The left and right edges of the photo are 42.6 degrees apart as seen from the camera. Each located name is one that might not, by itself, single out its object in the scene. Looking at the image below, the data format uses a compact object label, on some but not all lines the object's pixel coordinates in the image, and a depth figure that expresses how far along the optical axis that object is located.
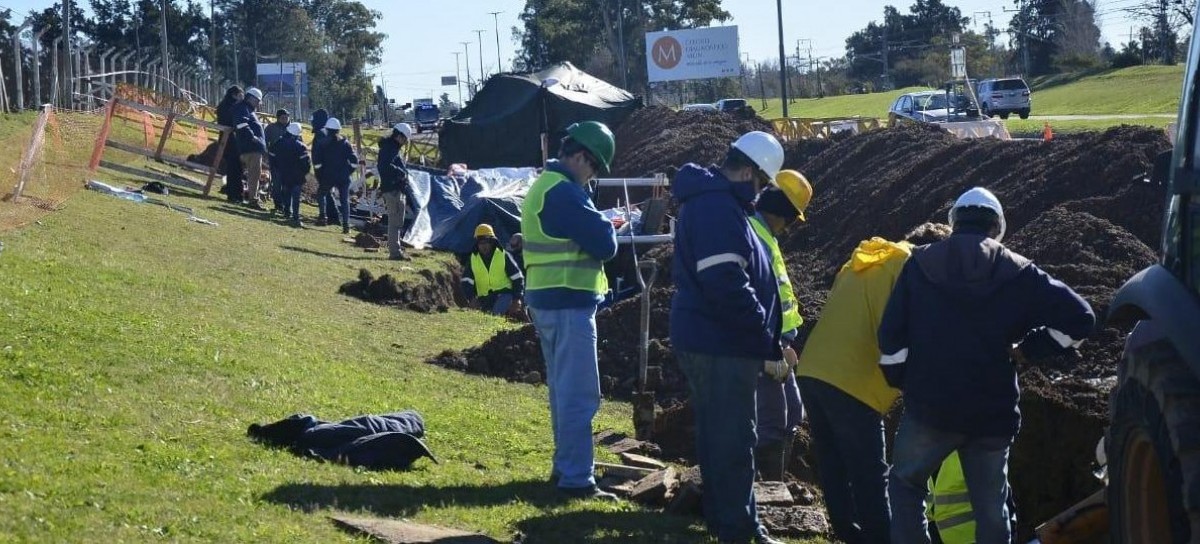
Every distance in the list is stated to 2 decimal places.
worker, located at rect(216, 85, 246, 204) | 26.58
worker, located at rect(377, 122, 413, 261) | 21.98
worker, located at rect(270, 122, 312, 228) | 24.91
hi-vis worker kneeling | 17.84
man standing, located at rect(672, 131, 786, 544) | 6.61
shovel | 10.27
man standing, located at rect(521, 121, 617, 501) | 7.60
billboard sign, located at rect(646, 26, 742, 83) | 83.00
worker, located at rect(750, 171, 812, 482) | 7.42
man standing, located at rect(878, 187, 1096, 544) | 5.76
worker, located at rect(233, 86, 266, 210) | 25.53
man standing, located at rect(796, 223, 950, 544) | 6.62
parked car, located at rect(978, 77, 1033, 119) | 55.25
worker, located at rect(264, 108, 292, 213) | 26.78
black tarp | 38.88
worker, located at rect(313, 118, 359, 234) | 24.72
